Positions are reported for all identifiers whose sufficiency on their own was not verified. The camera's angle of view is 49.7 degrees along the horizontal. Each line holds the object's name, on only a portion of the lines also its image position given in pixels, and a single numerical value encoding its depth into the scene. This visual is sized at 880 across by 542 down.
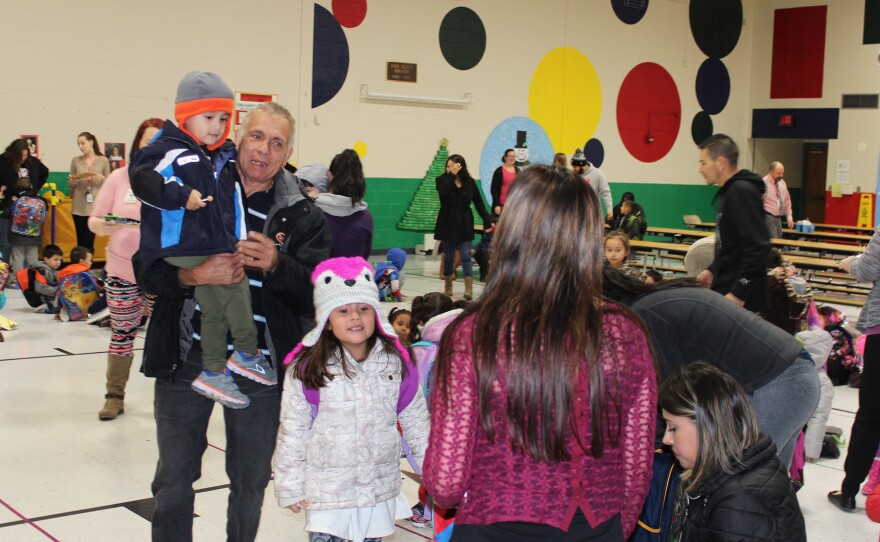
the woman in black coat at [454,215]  10.88
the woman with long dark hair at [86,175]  11.55
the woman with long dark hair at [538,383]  1.71
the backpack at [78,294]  8.80
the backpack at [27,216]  10.76
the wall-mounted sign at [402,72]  14.96
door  20.86
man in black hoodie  4.64
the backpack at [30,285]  9.30
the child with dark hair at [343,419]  2.67
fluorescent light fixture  14.64
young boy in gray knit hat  2.66
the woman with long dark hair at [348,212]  5.30
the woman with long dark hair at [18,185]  10.88
